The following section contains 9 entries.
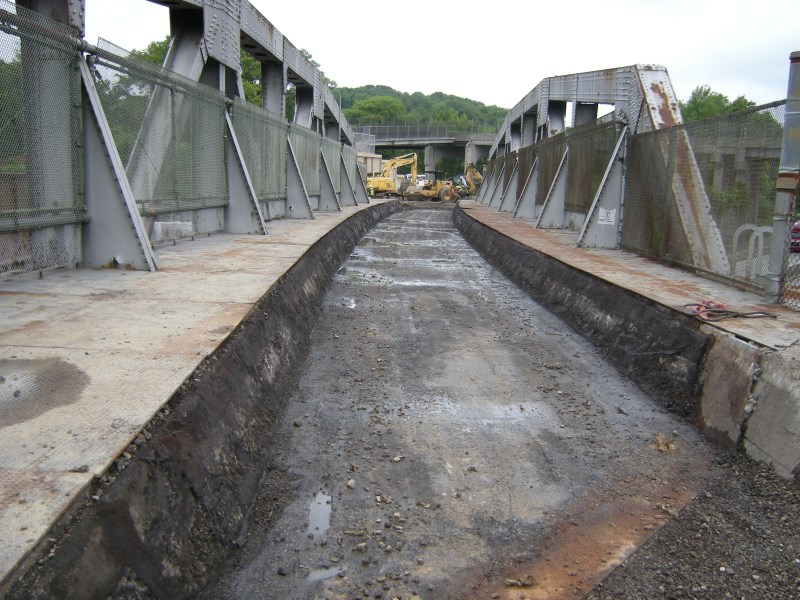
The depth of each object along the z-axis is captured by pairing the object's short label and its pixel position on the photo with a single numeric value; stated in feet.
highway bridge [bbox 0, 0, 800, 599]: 10.34
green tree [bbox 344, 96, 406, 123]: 469.16
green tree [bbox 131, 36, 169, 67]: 210.38
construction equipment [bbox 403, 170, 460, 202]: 174.19
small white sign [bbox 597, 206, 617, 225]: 40.70
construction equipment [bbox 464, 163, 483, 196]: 185.16
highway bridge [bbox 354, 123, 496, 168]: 313.53
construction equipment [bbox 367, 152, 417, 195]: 177.99
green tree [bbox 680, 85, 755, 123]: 227.57
